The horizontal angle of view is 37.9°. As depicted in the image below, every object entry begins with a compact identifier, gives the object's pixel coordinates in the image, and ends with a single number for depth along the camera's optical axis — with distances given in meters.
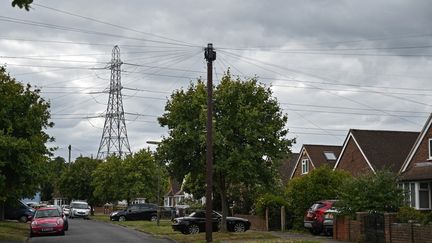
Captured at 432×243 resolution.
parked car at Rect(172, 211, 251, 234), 32.03
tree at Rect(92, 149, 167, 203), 62.66
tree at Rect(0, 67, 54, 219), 24.06
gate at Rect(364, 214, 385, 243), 22.22
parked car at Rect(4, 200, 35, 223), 48.76
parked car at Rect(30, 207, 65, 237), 31.34
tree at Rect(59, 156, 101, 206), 76.12
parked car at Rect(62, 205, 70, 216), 66.30
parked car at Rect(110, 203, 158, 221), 51.97
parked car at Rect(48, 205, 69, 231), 33.44
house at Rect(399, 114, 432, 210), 31.95
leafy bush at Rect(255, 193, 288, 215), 35.12
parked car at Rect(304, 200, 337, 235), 27.98
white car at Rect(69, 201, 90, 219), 61.28
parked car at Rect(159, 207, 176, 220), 55.92
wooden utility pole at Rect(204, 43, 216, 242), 25.53
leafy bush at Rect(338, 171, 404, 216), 25.08
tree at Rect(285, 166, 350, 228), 32.91
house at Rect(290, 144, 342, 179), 54.44
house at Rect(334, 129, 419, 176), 42.41
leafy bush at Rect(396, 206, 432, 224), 21.30
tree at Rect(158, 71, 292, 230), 29.20
